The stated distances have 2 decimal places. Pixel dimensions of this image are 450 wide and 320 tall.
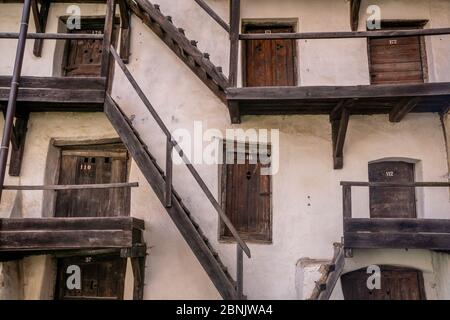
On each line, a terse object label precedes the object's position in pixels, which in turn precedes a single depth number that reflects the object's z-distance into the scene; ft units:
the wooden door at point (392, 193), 24.29
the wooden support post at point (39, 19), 25.89
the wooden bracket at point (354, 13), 25.48
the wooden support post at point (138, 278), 22.62
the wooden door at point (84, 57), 26.78
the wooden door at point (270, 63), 25.91
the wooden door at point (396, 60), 25.54
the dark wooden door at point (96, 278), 24.31
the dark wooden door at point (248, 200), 24.25
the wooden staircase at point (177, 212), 18.90
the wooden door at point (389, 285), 23.57
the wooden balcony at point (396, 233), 19.30
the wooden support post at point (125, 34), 25.80
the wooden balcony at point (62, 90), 20.93
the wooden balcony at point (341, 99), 20.72
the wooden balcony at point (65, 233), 19.17
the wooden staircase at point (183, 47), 23.28
